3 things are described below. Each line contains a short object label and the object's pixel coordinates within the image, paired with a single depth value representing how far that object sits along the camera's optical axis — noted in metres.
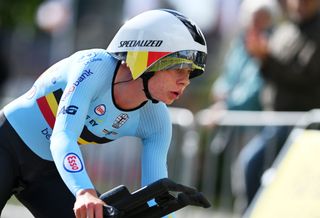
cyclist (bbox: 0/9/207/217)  9.86
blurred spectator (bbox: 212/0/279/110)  16.77
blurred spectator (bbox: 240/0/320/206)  16.06
